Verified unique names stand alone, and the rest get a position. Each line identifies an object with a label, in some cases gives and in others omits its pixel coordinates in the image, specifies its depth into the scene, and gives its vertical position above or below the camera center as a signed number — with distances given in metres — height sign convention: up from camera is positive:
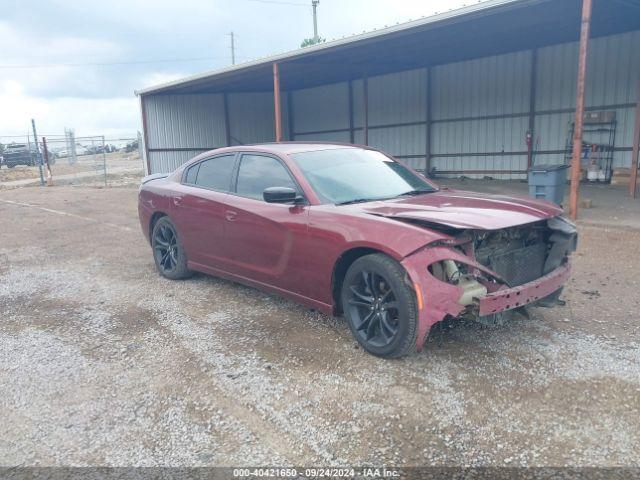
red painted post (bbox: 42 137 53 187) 19.64 -0.27
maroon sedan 3.42 -0.75
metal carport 12.65 +1.63
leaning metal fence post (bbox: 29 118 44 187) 19.75 +0.12
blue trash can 9.39 -0.84
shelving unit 14.48 -0.20
